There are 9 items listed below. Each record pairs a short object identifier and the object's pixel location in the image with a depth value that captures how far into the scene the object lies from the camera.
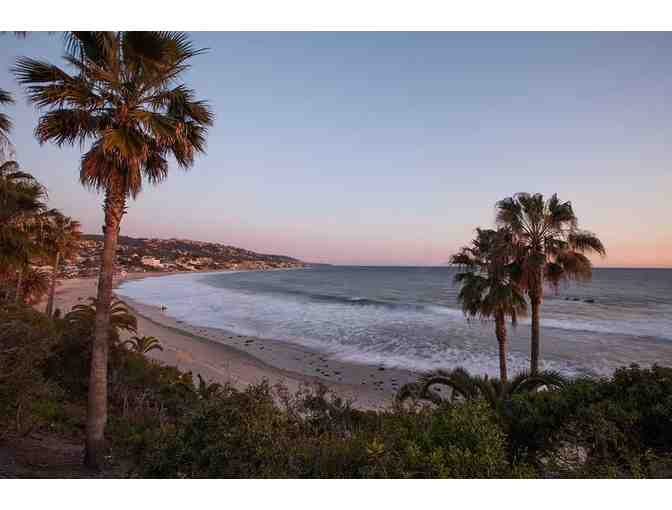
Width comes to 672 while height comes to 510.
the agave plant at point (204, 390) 10.55
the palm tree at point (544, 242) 10.59
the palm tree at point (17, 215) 9.10
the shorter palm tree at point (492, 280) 11.24
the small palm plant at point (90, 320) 10.86
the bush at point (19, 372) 5.21
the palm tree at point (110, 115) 5.48
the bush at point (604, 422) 3.97
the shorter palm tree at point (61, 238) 18.84
